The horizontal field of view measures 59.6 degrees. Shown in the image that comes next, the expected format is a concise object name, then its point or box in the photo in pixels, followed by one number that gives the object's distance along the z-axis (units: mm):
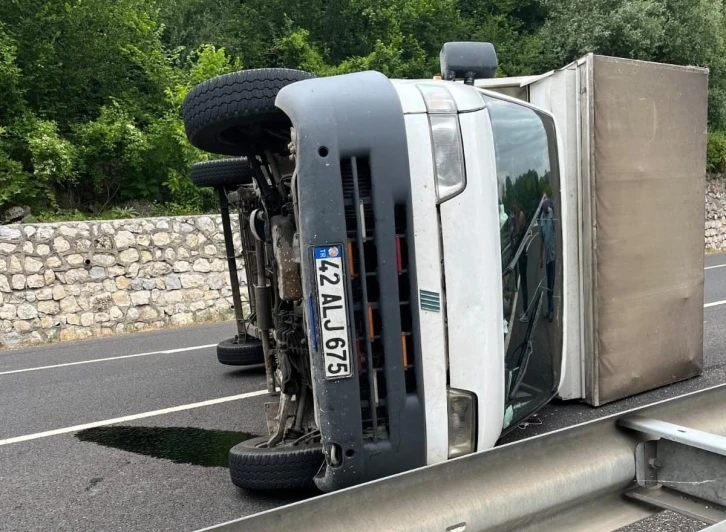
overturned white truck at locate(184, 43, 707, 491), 2553
